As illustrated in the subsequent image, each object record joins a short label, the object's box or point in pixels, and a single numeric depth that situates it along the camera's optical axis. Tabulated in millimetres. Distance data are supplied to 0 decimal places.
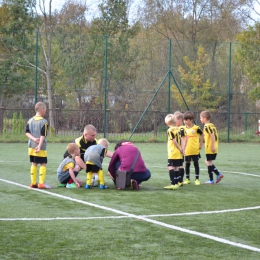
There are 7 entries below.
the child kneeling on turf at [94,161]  10562
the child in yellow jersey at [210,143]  11656
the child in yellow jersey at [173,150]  10797
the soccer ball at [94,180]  10828
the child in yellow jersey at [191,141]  11680
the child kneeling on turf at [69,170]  10742
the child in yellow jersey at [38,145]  10484
